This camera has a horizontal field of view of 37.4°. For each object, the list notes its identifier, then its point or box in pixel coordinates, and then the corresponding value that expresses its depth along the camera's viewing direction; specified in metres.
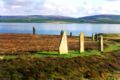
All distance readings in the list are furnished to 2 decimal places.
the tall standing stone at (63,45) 15.30
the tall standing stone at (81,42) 16.42
